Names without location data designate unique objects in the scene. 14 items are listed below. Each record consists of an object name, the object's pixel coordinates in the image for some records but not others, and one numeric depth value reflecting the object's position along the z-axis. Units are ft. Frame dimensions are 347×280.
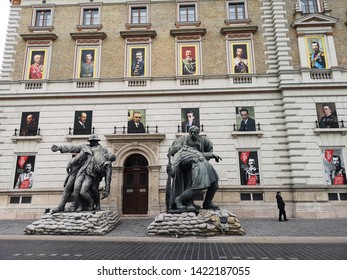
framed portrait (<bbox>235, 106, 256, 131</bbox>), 57.06
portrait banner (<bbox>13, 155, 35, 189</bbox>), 55.47
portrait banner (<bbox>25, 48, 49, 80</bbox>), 61.67
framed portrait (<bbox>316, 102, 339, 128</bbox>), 54.30
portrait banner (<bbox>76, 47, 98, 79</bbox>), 61.82
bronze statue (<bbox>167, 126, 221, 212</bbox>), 30.30
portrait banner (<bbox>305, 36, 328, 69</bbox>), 58.34
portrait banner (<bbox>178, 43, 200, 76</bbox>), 61.05
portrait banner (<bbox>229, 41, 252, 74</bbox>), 60.59
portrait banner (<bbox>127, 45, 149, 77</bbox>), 61.48
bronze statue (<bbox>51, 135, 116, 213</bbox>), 34.53
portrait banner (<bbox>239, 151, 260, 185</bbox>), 54.24
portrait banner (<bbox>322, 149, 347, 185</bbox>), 51.60
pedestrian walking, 45.88
